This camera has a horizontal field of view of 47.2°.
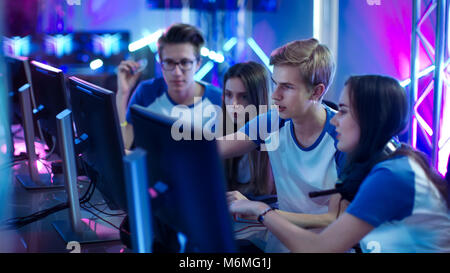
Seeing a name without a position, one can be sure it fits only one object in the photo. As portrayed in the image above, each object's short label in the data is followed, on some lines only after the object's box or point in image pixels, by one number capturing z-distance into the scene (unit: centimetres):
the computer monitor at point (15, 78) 275
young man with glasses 299
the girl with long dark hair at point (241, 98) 241
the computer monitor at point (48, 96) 206
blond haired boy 188
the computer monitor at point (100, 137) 145
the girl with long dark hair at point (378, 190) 131
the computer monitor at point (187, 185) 98
